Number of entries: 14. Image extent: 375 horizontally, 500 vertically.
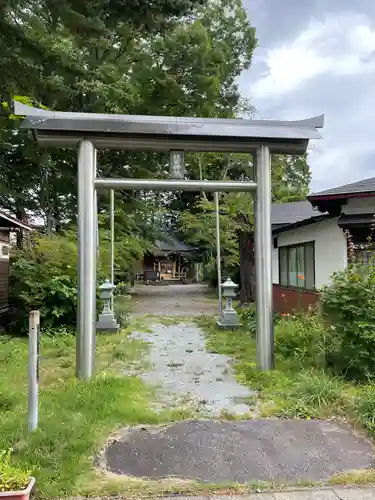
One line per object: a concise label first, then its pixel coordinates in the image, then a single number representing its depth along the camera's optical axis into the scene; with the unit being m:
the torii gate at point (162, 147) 5.66
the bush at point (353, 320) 5.21
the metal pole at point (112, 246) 10.33
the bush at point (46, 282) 9.36
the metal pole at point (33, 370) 3.73
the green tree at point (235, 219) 16.41
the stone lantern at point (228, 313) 10.47
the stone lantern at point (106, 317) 9.77
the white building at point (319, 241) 8.05
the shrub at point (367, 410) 4.05
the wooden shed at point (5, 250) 10.83
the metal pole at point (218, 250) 10.63
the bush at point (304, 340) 5.98
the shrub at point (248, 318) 9.80
